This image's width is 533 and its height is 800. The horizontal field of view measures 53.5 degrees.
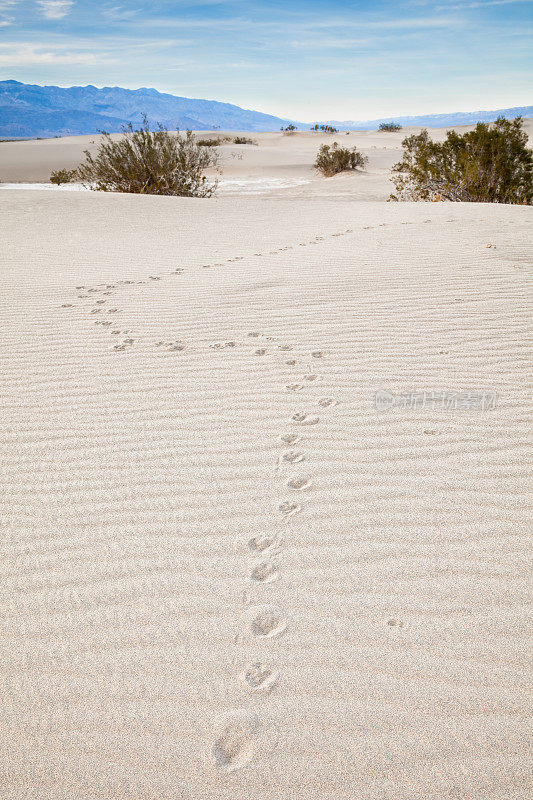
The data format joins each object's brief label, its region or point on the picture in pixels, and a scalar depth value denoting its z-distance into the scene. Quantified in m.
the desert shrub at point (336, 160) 20.75
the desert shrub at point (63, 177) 18.12
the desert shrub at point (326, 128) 43.49
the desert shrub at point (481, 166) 10.35
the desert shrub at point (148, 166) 12.95
